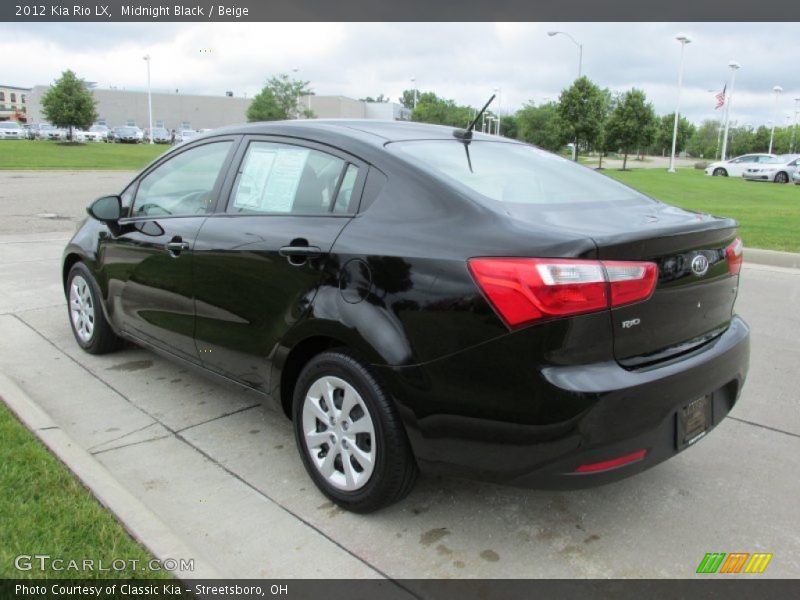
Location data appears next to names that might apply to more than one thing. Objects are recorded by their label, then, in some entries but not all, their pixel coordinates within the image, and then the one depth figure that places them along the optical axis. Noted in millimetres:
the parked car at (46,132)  57000
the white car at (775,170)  32594
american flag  41875
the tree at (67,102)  45094
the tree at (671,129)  54875
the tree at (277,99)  56125
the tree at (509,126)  75388
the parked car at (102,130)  59125
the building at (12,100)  114325
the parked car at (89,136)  57469
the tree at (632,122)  36156
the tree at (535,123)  54838
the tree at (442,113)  72500
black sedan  2328
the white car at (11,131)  58619
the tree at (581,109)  34156
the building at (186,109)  82312
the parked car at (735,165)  35562
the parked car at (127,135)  58125
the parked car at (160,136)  63994
